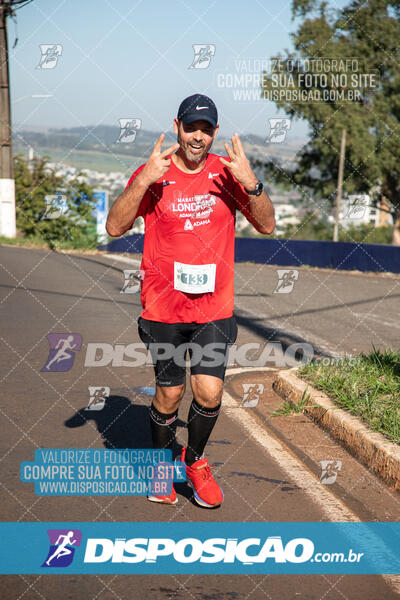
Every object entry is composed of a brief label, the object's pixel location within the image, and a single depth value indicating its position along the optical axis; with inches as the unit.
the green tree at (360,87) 1875.0
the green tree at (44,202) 1332.4
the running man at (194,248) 155.4
